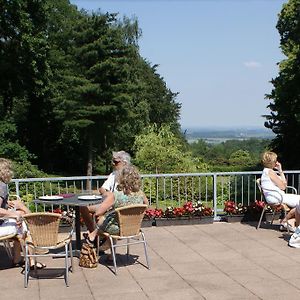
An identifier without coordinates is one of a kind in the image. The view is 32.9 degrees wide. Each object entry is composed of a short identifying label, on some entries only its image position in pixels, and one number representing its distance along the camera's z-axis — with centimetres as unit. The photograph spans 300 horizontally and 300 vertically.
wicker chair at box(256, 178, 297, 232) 747
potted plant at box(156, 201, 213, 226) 833
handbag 582
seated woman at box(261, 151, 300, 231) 748
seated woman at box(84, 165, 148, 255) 569
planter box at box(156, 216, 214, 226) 832
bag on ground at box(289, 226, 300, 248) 672
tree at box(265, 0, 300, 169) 2634
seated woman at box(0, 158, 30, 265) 555
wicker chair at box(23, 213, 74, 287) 514
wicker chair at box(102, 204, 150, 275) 551
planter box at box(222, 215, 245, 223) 858
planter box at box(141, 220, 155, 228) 826
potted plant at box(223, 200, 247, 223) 859
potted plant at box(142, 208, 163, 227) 826
